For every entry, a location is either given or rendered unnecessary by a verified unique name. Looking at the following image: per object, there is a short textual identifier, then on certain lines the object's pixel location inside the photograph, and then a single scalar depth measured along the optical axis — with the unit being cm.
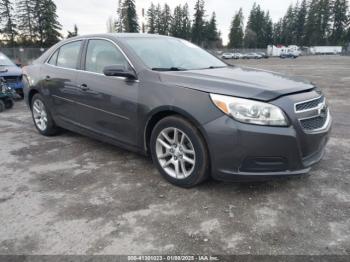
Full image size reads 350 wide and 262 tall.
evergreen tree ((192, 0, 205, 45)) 8225
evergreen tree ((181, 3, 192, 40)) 8606
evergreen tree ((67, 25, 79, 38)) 6721
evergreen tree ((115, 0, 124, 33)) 7469
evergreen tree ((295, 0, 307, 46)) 9438
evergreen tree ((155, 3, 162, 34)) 8804
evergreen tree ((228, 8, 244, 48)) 9544
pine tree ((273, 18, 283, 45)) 9881
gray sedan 284
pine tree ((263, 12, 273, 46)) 9881
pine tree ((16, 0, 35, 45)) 5903
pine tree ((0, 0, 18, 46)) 5938
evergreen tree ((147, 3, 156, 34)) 8856
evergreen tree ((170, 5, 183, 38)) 8669
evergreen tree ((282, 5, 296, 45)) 9650
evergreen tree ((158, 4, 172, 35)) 8819
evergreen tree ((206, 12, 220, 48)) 8581
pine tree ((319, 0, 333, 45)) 8981
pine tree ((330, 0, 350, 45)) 8819
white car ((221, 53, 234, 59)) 6314
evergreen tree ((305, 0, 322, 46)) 9000
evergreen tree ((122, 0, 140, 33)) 7019
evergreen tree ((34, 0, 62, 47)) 5672
